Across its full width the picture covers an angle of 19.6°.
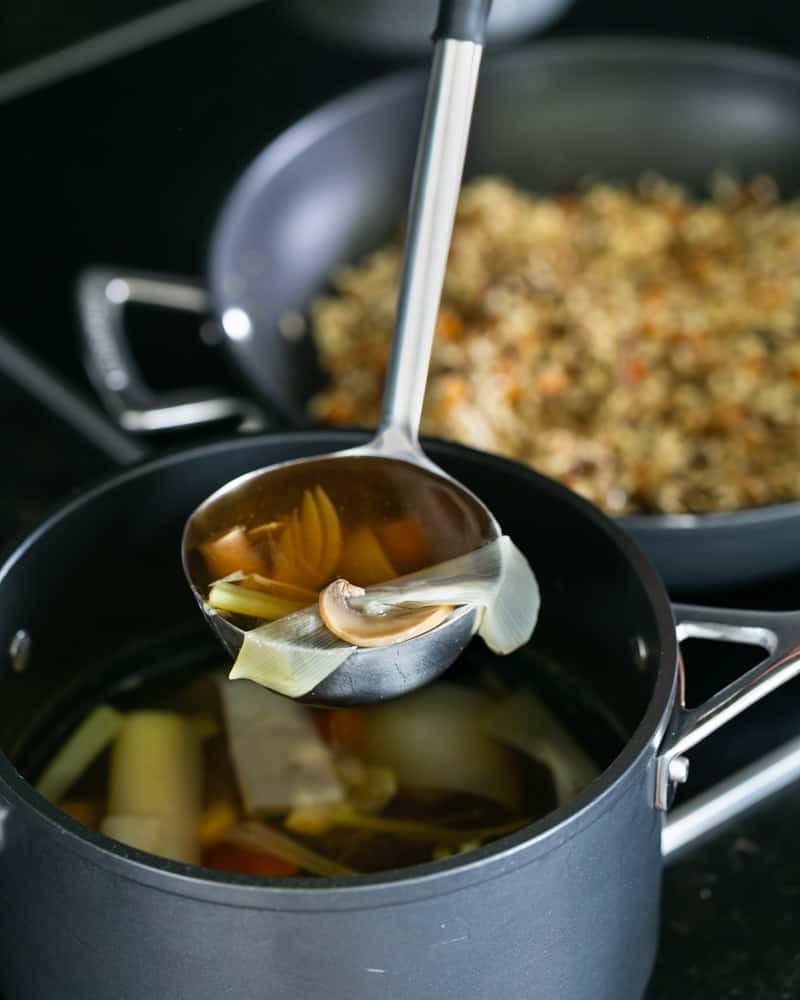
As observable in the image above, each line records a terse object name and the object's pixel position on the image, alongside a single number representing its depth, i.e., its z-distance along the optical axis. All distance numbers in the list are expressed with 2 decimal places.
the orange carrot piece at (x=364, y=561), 0.66
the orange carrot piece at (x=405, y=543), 0.66
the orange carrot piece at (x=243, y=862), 0.66
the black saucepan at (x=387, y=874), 0.56
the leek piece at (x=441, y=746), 0.69
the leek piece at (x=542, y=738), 0.70
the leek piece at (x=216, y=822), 0.67
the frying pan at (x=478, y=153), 0.99
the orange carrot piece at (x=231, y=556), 0.66
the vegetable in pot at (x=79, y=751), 0.70
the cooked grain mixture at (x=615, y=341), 0.93
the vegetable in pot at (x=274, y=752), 0.69
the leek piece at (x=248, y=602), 0.64
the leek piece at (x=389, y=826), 0.67
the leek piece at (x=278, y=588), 0.65
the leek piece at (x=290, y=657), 0.62
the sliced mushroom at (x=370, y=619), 0.62
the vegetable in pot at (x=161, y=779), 0.67
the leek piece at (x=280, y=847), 0.66
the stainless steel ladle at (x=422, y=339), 0.63
